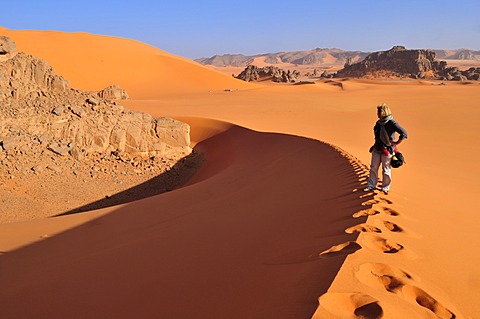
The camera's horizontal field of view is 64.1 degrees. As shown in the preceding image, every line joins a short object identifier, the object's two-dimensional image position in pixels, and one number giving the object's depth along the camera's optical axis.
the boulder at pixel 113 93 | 23.03
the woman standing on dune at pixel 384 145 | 4.85
